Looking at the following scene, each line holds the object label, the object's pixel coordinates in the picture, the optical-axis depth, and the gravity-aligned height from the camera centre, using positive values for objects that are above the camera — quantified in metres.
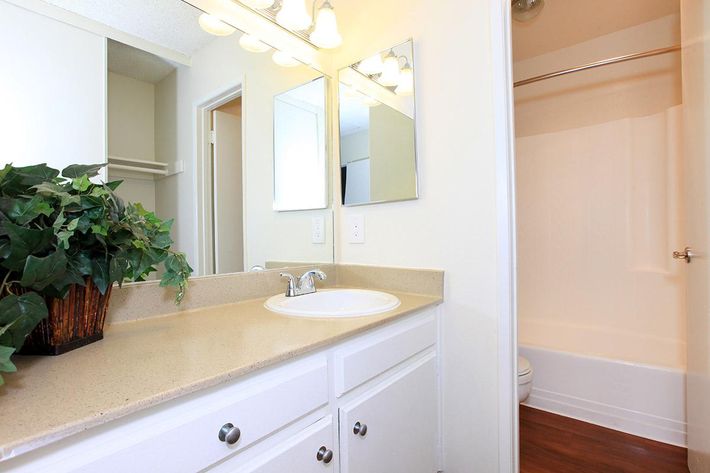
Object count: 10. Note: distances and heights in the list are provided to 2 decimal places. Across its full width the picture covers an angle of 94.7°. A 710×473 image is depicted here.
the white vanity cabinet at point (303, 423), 0.50 -0.38
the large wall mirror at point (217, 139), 1.01 +0.38
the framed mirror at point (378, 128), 1.40 +0.50
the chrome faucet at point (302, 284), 1.29 -0.19
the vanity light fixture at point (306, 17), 1.38 +0.96
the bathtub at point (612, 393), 1.61 -0.87
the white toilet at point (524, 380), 1.58 -0.71
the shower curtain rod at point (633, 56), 1.77 +0.97
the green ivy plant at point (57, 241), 0.56 +0.00
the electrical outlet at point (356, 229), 1.56 +0.04
